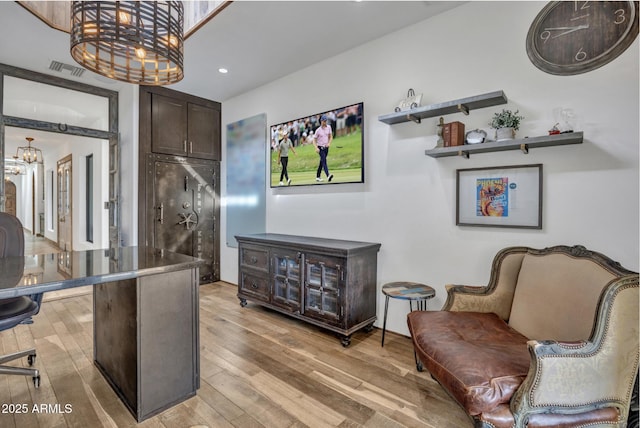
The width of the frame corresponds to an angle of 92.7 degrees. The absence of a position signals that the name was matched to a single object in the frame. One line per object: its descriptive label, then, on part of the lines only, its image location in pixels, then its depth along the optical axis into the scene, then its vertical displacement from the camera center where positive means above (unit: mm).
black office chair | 1781 -609
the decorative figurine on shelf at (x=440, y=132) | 2529 +652
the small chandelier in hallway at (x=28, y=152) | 7410 +1425
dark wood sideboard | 2684 -680
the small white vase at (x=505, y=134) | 2188 +552
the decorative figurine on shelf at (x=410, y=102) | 2641 +947
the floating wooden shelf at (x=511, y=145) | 1942 +460
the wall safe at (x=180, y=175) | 4090 +491
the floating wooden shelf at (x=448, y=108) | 2248 +822
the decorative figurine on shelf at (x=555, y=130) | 2006 +532
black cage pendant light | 1574 +956
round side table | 2324 -649
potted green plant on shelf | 2191 +623
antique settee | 1333 -717
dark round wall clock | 1872 +1159
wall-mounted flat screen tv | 3146 +688
